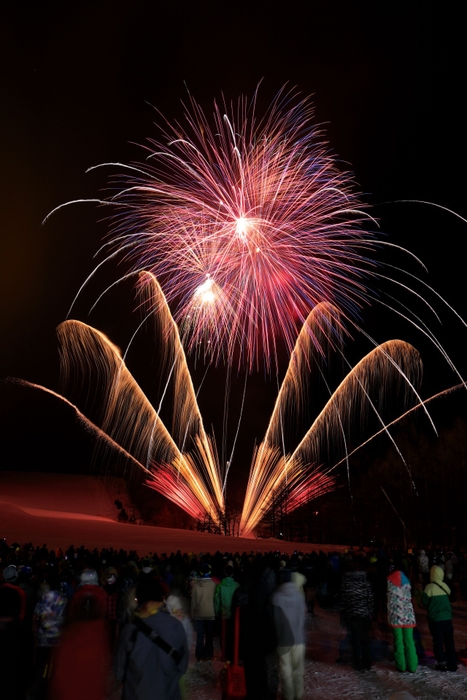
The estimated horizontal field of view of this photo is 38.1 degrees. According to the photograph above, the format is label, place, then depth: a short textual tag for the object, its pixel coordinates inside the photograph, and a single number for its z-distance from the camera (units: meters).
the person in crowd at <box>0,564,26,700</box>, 4.95
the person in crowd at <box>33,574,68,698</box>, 6.79
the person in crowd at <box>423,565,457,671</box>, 9.04
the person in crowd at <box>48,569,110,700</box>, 4.90
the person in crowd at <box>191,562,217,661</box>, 9.89
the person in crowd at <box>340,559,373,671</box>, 8.99
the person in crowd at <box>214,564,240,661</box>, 9.11
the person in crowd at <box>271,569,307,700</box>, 6.98
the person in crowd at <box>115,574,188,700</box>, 4.56
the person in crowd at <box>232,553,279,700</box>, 6.52
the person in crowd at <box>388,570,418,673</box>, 8.81
